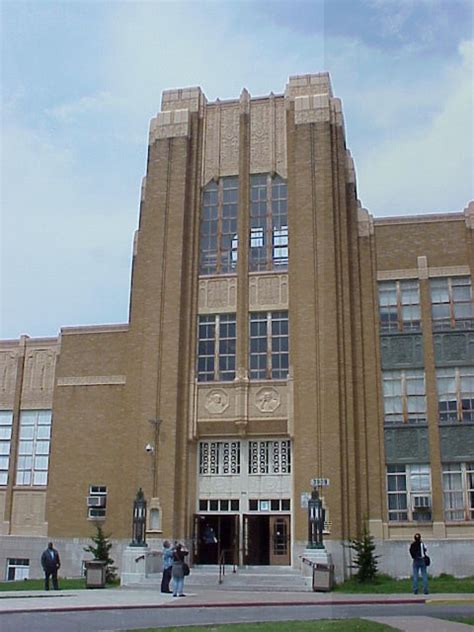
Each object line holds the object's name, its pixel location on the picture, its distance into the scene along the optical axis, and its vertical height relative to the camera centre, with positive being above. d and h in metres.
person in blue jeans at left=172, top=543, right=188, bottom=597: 22.42 -0.63
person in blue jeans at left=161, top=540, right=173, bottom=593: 23.70 -0.61
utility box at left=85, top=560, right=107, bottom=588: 25.73 -0.83
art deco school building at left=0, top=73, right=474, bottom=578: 30.64 +6.95
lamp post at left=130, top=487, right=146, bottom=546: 28.27 +0.99
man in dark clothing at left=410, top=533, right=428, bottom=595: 23.03 -0.31
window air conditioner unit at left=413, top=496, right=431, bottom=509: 30.25 +1.78
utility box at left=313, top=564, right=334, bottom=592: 25.08 -0.87
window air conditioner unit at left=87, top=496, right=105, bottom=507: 32.97 +1.85
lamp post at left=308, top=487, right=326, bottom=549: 27.05 +0.94
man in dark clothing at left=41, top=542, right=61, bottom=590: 24.38 -0.51
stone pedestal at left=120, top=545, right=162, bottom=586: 27.20 -0.55
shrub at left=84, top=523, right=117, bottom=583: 28.69 -0.17
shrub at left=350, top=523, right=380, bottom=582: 27.48 -0.27
